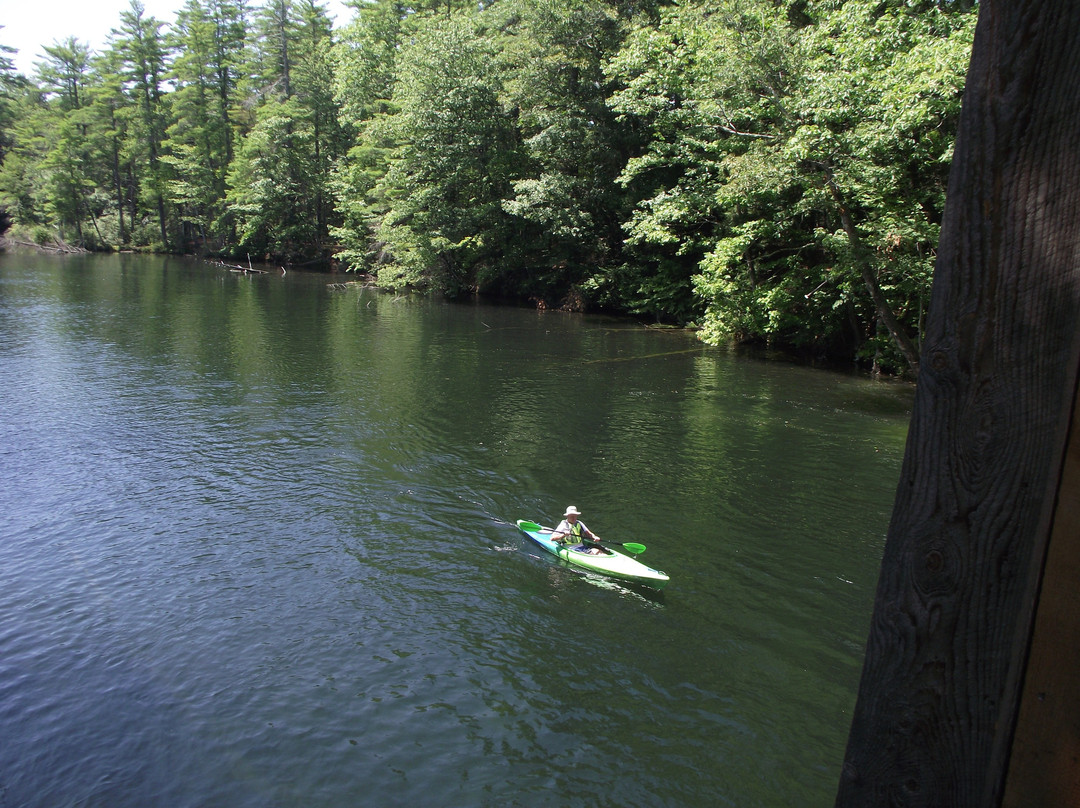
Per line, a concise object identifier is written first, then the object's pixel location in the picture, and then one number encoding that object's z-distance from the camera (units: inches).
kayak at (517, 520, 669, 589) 398.6
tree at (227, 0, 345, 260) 2174.0
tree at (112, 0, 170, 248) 2598.4
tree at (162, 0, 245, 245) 2498.8
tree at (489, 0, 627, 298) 1233.4
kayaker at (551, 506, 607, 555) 430.6
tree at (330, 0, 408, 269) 1790.1
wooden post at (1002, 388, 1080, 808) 55.9
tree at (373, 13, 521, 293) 1418.6
